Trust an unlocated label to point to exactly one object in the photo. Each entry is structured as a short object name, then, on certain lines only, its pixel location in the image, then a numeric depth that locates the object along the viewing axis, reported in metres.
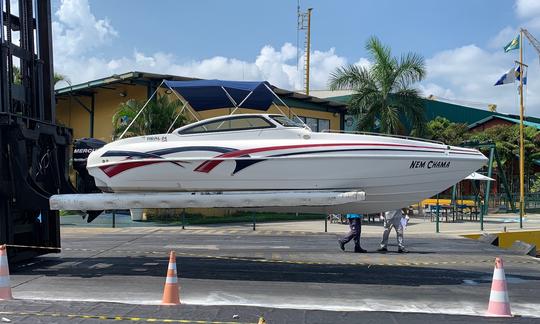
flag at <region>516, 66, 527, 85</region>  27.89
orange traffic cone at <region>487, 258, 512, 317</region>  6.11
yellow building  23.38
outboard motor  9.09
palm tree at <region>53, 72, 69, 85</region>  26.53
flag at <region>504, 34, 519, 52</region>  28.35
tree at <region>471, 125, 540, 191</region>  33.16
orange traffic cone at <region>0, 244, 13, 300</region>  6.66
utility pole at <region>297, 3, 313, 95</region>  52.84
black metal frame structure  8.51
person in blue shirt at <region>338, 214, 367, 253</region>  11.72
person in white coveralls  12.05
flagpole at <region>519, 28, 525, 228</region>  26.38
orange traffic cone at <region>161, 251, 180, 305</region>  6.43
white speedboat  7.92
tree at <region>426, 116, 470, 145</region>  33.12
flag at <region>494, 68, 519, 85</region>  27.94
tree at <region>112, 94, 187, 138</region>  19.58
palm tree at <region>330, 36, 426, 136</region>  23.47
